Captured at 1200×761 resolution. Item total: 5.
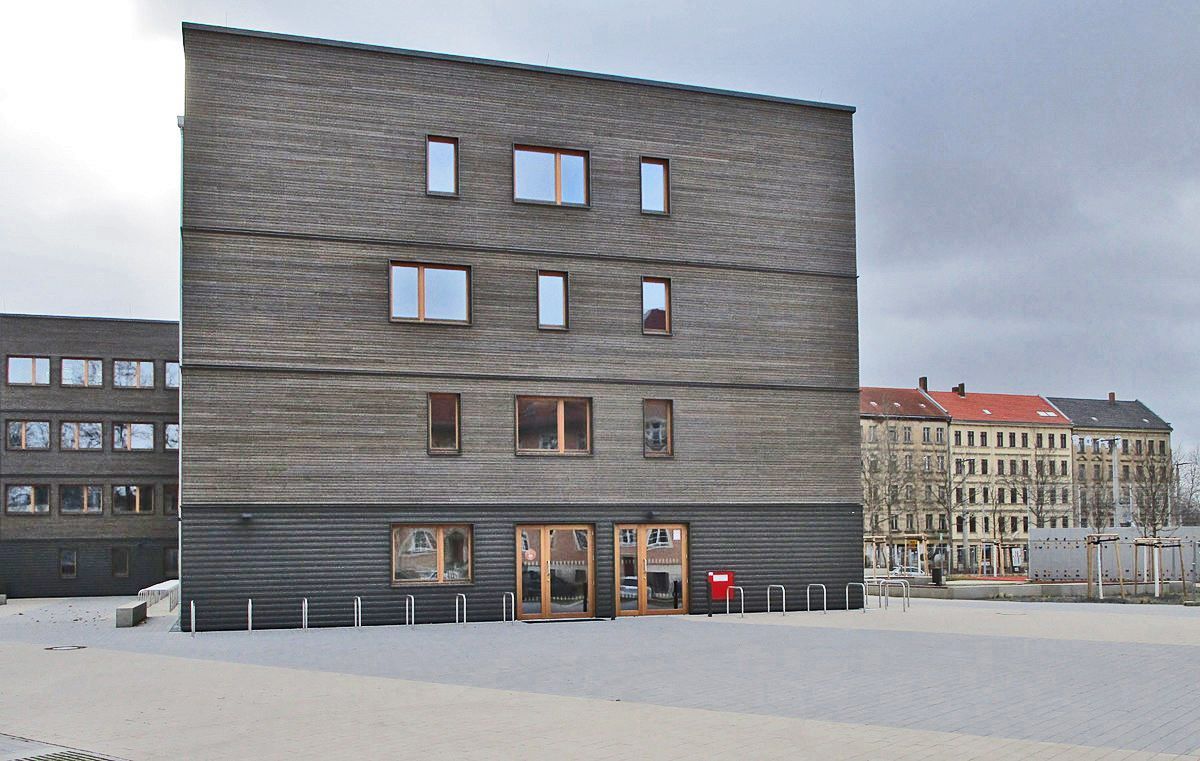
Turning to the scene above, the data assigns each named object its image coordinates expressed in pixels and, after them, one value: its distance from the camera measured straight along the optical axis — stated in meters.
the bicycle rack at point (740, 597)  25.94
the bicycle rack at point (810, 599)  27.02
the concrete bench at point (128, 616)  25.38
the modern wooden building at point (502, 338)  23.69
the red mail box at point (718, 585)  26.08
